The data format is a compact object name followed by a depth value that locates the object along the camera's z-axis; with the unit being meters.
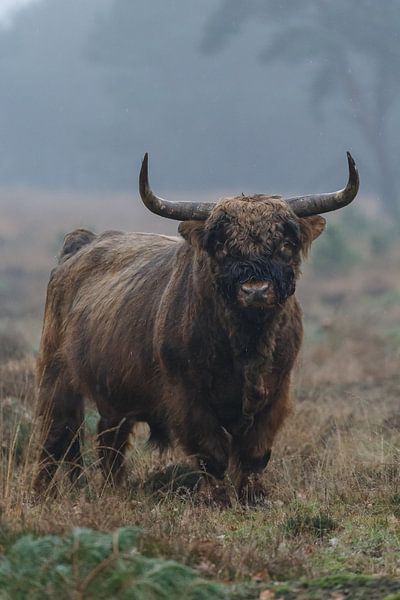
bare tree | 105.19
